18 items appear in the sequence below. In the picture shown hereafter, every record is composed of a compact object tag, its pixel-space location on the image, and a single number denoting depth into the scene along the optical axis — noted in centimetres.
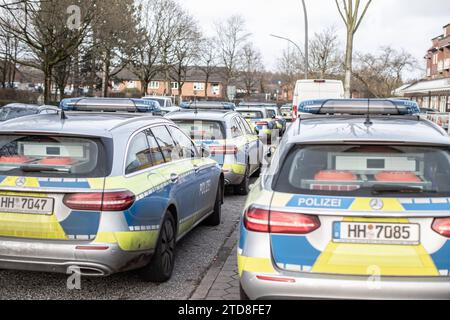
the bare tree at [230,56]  6869
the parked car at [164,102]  3016
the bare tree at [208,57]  6014
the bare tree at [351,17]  2414
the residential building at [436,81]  3726
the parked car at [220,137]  923
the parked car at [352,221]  326
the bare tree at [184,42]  5291
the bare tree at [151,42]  5081
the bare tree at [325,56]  6191
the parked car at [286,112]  3873
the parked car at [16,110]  2055
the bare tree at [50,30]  2817
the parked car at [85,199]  416
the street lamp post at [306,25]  3348
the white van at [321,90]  2105
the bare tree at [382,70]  6181
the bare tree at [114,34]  3055
